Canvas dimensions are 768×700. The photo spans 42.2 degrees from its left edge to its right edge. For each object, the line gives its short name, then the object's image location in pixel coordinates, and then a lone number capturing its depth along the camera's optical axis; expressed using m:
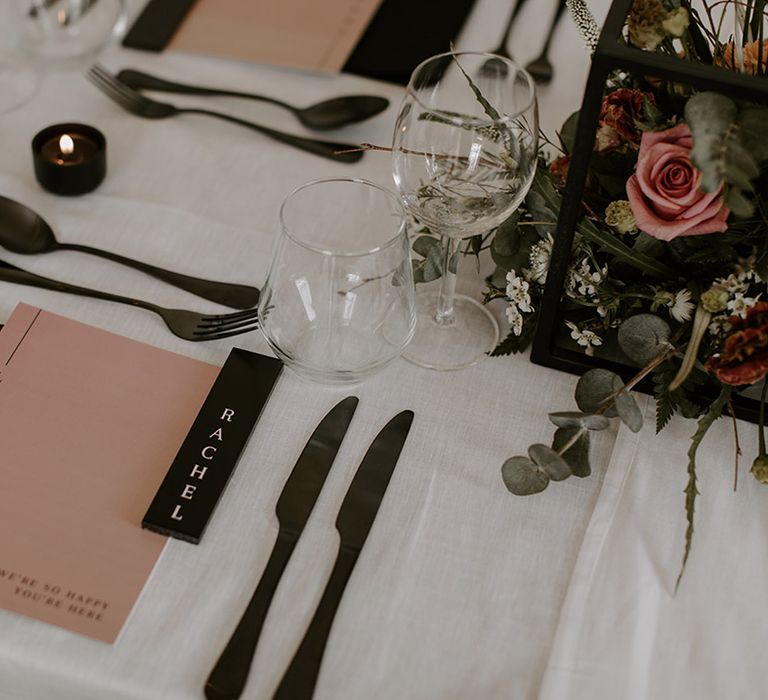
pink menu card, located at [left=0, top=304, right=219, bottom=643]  0.71
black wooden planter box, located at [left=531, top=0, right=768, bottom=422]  0.66
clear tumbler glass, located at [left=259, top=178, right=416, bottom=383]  0.76
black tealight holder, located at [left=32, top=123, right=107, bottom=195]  1.01
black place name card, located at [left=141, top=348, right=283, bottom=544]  0.75
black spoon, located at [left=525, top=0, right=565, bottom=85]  1.18
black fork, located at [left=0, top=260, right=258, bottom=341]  0.89
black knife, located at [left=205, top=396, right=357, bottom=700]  0.66
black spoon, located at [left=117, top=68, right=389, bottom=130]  1.13
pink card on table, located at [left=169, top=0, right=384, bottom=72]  1.21
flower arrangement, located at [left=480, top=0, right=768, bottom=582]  0.72
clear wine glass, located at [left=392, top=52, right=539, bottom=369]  0.78
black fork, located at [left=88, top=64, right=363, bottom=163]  1.10
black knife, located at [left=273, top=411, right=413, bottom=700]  0.66
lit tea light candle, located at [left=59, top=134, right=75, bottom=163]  1.03
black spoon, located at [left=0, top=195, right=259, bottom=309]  0.93
